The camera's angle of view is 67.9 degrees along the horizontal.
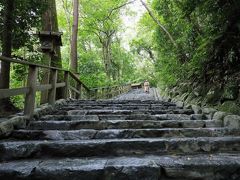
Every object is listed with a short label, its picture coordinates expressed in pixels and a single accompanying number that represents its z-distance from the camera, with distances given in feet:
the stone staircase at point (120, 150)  5.38
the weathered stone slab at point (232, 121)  8.06
